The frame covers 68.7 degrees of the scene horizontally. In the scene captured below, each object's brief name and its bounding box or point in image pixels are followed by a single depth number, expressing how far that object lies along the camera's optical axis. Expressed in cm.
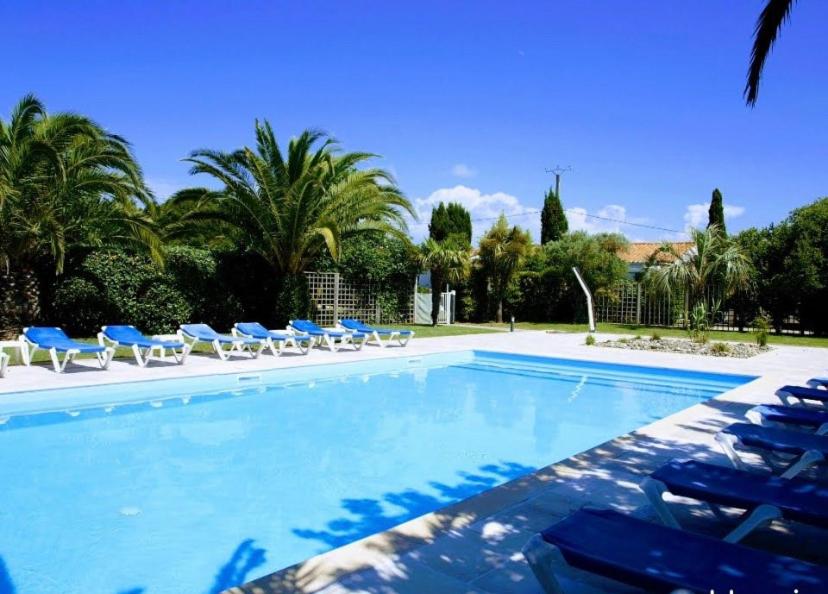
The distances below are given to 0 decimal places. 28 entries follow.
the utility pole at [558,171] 4878
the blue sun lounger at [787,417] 588
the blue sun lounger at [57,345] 1019
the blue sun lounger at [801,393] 724
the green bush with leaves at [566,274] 2556
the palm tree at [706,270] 2161
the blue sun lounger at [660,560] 249
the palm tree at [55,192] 1261
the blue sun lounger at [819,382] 839
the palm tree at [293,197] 1581
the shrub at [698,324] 1766
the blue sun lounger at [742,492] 335
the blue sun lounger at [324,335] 1458
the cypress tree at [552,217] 3950
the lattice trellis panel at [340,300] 2005
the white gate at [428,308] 2484
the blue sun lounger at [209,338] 1238
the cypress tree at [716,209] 3284
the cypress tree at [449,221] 3606
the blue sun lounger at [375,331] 1548
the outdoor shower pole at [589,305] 2168
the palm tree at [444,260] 2189
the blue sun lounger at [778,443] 454
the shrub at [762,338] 1675
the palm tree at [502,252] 2464
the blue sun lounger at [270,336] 1345
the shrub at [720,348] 1528
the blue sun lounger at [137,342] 1102
